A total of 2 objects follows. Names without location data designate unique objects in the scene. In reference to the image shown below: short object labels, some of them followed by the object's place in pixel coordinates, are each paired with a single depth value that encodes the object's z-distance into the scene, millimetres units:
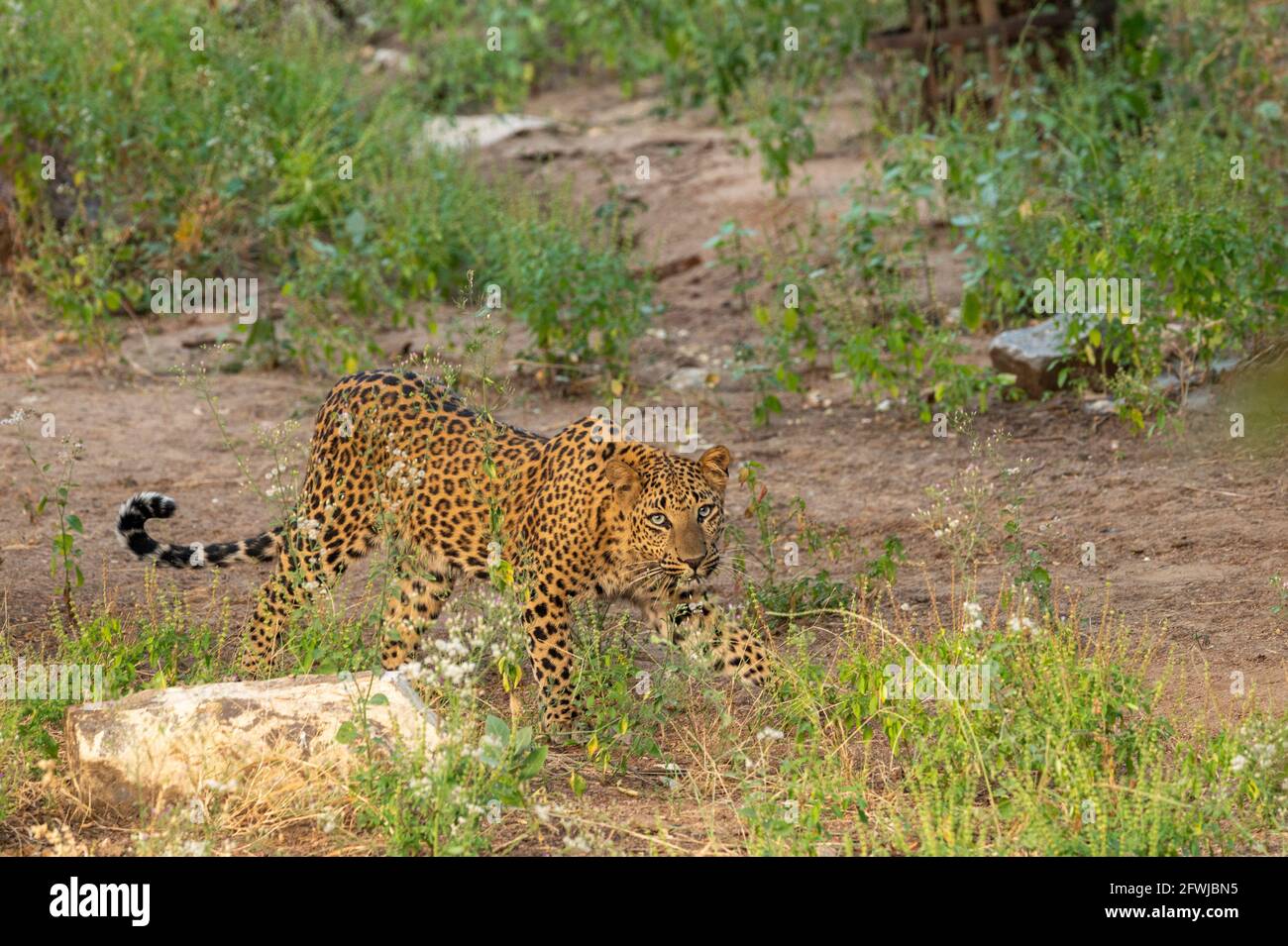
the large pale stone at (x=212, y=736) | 9500
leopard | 11203
